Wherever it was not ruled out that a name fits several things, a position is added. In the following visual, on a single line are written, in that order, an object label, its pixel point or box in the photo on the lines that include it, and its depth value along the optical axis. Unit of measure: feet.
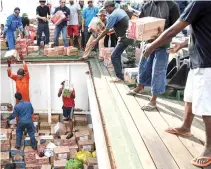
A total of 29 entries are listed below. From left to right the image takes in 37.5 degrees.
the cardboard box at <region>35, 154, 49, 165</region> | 26.50
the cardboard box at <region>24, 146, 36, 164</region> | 26.96
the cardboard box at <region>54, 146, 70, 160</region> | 26.45
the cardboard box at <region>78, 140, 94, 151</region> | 27.84
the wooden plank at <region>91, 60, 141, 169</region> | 10.36
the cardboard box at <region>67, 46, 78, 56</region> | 30.28
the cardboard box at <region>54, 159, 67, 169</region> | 25.44
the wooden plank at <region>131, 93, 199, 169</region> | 10.01
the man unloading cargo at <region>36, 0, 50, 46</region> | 31.50
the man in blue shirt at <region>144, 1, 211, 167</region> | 8.30
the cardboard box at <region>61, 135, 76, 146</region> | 28.45
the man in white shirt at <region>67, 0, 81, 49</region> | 31.53
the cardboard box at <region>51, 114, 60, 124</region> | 33.14
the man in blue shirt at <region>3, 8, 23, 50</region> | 29.68
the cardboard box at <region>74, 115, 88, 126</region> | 32.04
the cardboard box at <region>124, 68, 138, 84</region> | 19.70
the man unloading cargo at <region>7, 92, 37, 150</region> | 24.57
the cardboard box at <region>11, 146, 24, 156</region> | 27.35
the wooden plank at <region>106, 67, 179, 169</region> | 9.98
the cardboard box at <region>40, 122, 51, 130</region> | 32.07
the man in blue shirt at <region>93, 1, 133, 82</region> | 18.35
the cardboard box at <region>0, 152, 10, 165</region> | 27.14
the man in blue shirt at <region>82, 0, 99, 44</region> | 31.14
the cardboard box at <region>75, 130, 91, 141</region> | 28.89
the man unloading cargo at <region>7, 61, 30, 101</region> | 26.03
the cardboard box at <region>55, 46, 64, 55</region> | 30.71
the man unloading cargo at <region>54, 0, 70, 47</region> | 30.37
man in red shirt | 28.73
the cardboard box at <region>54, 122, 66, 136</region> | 29.99
